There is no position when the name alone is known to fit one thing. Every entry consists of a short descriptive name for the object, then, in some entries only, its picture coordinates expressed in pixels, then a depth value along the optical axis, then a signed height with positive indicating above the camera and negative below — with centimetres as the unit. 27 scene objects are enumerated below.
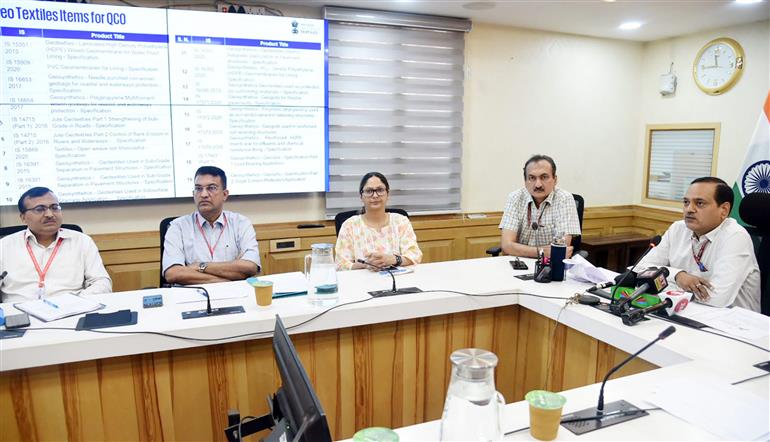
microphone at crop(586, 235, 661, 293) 189 -47
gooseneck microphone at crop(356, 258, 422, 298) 196 -55
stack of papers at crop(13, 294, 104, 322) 169 -56
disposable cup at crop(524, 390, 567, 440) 99 -52
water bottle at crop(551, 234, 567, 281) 216 -45
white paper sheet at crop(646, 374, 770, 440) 104 -56
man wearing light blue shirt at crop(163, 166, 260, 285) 247 -47
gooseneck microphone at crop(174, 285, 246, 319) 170 -56
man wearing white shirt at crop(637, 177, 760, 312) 200 -40
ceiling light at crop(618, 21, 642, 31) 389 +108
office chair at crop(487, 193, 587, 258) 302 -51
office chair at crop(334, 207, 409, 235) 294 -37
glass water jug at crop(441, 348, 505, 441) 91 -47
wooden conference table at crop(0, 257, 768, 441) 149 -70
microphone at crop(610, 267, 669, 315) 173 -46
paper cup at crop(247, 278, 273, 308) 177 -50
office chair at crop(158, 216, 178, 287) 259 -42
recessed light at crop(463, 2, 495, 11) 339 +106
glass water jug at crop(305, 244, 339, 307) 187 -47
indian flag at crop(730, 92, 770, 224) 331 +0
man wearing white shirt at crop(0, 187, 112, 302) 223 -49
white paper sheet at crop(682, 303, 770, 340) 158 -55
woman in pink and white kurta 261 -42
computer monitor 71 -40
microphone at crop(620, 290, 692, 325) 166 -52
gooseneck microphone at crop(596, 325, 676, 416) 111 -54
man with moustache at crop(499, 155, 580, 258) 289 -33
